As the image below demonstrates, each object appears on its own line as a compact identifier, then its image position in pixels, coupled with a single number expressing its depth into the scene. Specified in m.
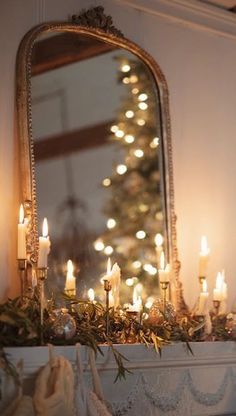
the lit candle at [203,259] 3.51
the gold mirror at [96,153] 3.19
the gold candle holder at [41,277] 2.77
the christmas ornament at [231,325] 3.33
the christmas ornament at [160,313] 3.09
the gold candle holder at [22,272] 2.98
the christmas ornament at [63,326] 2.73
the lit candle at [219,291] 3.42
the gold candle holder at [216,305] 3.43
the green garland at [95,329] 2.63
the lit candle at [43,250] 2.89
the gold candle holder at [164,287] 3.29
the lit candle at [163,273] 3.30
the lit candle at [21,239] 2.97
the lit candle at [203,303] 3.31
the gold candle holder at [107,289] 2.90
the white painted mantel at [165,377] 2.68
